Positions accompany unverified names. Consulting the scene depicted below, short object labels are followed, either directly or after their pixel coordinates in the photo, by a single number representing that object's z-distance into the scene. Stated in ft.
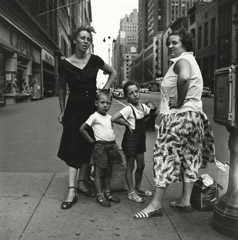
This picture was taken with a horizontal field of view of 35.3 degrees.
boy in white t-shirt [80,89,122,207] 13.65
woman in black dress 14.25
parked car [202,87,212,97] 152.60
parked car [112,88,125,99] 130.98
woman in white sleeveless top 12.10
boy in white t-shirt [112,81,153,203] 13.73
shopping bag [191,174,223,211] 12.94
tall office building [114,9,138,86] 619.26
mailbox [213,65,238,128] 10.39
